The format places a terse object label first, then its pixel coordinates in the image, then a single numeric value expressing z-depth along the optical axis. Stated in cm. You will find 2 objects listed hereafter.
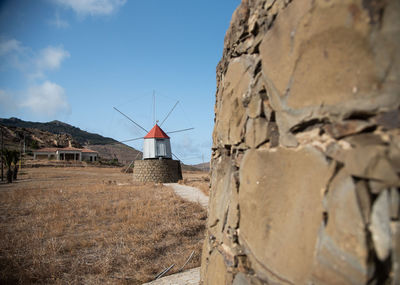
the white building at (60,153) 5409
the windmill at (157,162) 2214
